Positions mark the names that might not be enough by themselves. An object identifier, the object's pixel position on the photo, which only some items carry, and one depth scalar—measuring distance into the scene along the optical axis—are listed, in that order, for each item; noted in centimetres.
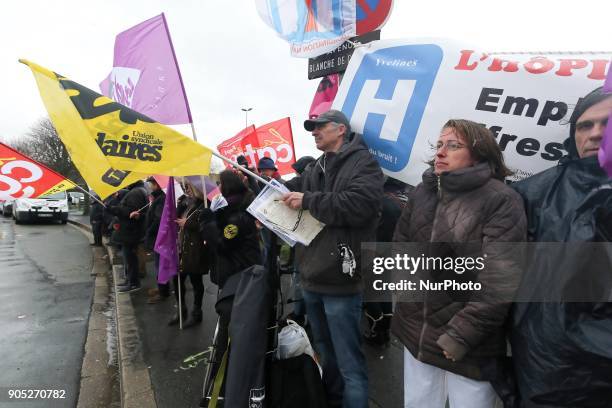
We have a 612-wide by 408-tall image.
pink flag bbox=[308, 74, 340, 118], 335
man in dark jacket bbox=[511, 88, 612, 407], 119
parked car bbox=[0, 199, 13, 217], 2210
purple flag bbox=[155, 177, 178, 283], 404
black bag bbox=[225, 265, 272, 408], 202
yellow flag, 234
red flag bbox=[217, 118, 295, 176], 673
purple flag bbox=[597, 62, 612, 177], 115
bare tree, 3259
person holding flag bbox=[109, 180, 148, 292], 581
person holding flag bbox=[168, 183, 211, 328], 405
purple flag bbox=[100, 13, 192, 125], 349
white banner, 169
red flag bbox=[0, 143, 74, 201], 319
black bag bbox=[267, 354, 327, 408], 208
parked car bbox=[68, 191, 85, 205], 3038
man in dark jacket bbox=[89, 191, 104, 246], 1042
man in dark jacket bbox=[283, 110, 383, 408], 199
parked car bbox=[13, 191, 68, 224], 1644
